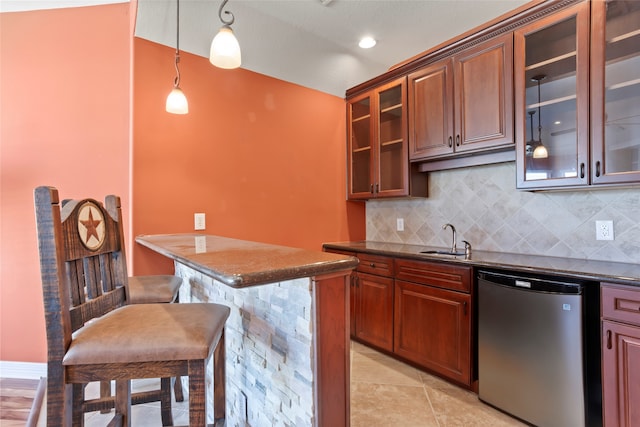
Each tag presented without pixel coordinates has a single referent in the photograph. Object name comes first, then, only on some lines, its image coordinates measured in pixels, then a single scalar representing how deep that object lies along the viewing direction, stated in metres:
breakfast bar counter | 0.95
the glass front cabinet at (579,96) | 1.67
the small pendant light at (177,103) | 2.01
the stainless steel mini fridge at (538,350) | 1.59
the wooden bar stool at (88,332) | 0.89
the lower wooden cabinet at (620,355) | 1.44
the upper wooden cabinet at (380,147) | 2.86
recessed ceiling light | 3.03
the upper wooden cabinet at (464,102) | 2.14
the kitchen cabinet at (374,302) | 2.60
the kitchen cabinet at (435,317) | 2.10
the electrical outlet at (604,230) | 1.96
